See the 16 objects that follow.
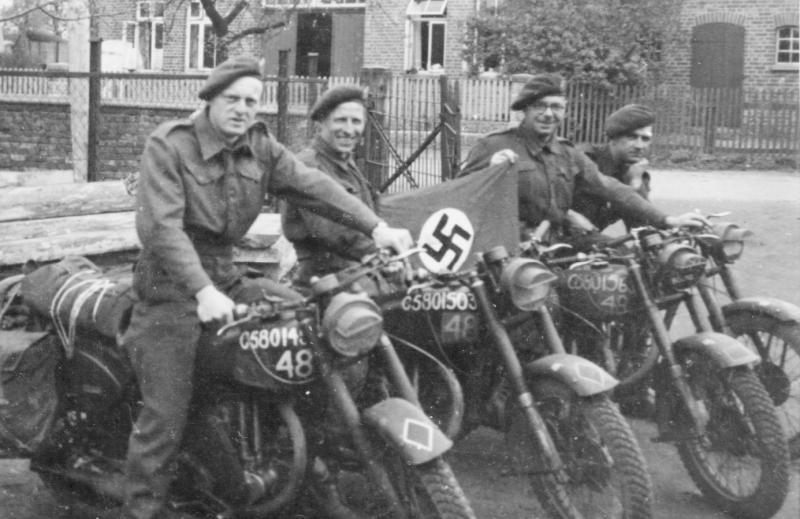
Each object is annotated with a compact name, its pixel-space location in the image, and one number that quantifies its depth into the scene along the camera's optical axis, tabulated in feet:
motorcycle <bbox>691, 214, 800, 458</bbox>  19.88
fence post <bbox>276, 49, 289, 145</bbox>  38.75
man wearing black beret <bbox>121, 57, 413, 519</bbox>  15.64
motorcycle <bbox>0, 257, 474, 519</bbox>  14.25
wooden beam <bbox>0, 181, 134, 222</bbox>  28.48
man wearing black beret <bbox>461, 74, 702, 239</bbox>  22.09
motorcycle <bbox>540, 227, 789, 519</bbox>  17.93
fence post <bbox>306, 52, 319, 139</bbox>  41.54
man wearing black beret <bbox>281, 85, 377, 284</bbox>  18.97
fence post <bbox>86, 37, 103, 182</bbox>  38.81
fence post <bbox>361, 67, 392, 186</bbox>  40.32
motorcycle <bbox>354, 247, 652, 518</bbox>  15.90
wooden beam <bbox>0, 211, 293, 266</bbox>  25.38
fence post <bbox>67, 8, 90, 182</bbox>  51.19
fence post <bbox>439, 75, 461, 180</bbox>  38.60
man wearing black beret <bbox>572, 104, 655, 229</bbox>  23.75
